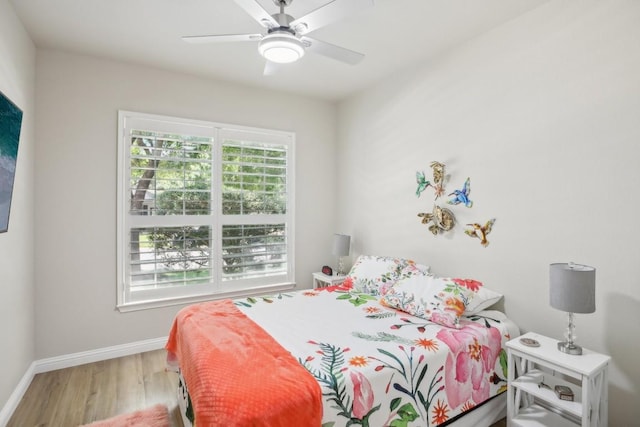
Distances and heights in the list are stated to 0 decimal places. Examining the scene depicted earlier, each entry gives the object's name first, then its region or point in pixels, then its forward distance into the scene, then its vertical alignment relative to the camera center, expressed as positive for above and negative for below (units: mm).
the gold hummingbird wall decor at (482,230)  2539 -133
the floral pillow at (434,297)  2209 -590
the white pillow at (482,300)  2344 -615
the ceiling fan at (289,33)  1632 +1008
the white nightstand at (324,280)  3629 -740
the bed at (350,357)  1418 -744
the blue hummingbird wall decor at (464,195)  2680 +147
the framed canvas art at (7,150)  1952 +370
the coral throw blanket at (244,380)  1313 -738
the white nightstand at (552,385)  1688 -969
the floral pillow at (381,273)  2852 -520
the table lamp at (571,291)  1743 -410
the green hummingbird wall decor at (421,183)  3018 +273
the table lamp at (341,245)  3723 -357
